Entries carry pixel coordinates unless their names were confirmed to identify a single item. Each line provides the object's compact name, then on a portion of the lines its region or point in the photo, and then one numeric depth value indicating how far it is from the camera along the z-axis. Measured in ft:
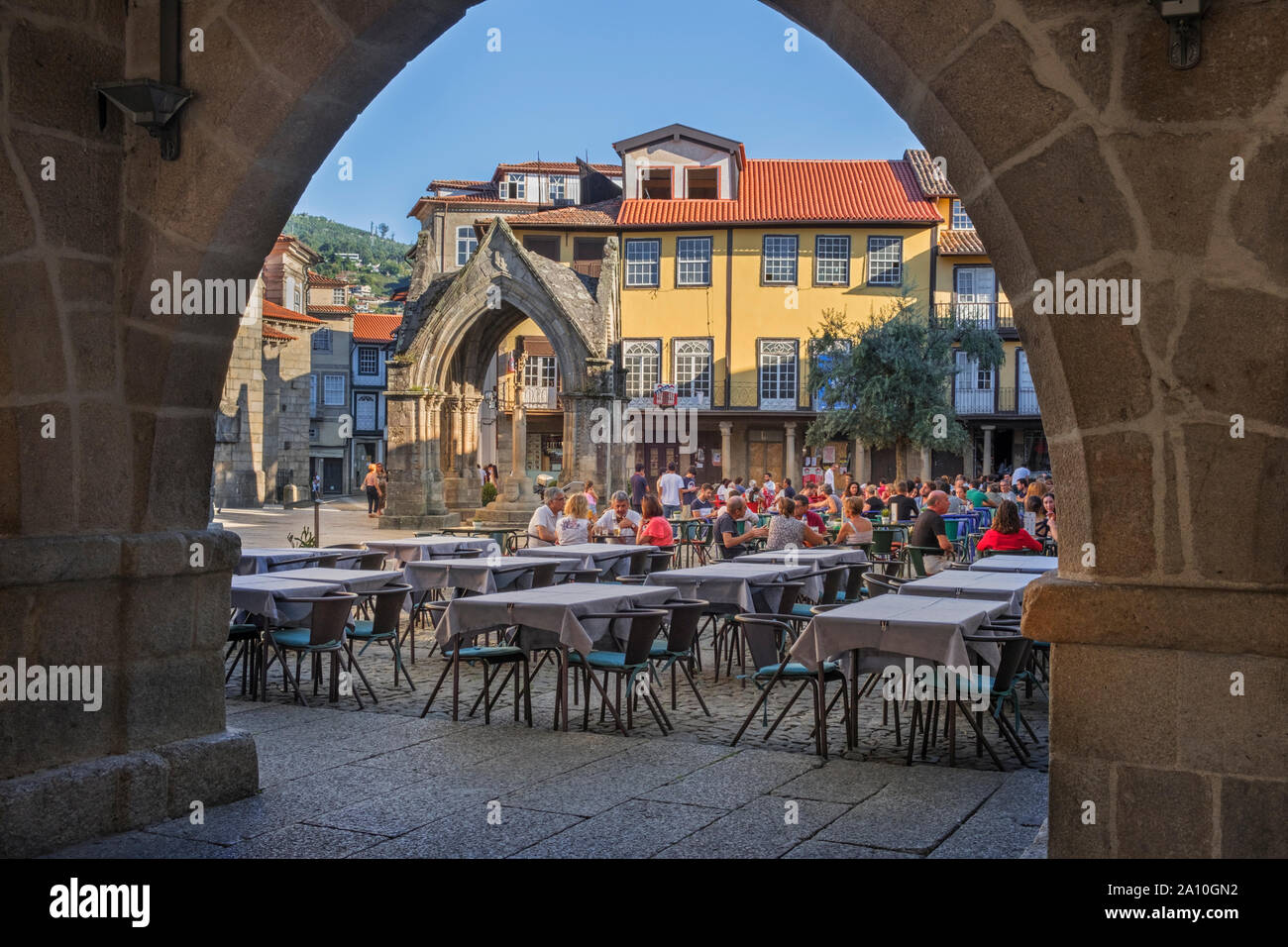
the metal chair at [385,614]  26.73
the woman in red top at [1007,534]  36.01
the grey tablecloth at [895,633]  20.36
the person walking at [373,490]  101.56
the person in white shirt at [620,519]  46.39
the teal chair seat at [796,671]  22.40
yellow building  122.01
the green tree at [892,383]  102.63
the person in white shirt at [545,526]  42.98
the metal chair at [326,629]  24.77
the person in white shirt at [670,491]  71.51
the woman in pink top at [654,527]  40.88
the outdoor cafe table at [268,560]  32.99
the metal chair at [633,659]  22.72
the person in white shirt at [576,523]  41.68
